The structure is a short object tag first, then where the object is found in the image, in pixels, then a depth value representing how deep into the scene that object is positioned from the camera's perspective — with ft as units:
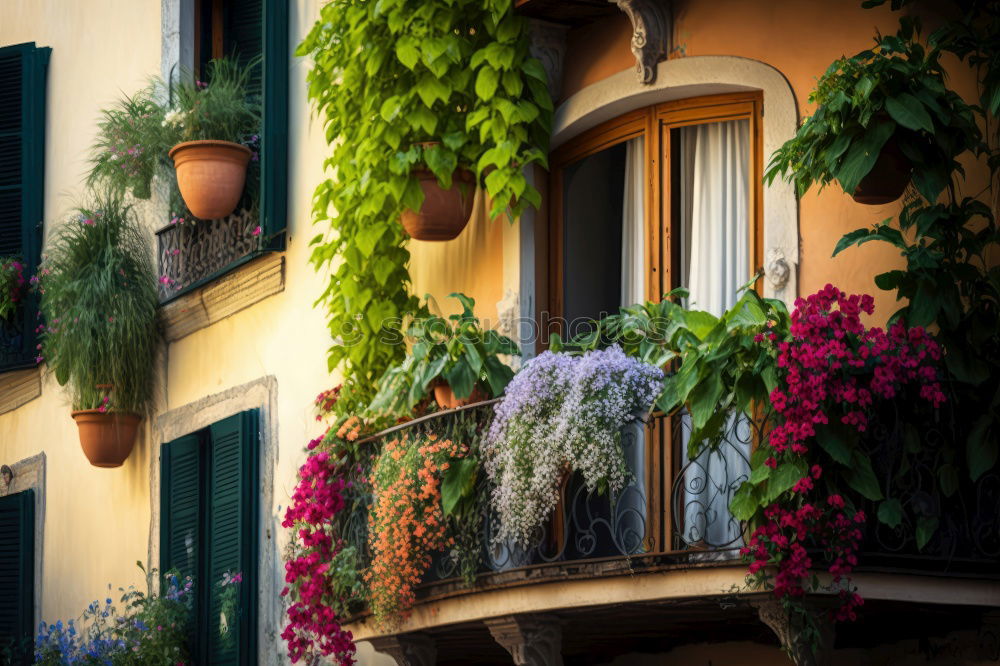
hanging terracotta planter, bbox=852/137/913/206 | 29.60
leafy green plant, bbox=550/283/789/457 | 28.27
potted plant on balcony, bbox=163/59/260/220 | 43.37
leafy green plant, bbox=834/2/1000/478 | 28.89
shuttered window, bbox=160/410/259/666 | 42.04
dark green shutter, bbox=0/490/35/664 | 52.75
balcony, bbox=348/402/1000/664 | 28.50
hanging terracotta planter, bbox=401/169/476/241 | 35.73
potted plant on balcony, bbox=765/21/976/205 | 29.14
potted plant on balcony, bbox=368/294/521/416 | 33.55
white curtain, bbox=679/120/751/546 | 33.09
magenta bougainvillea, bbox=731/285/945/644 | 27.71
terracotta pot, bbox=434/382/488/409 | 33.73
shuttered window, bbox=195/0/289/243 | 41.81
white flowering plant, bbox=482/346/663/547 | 30.27
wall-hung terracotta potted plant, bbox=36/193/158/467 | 46.73
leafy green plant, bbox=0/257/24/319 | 52.39
